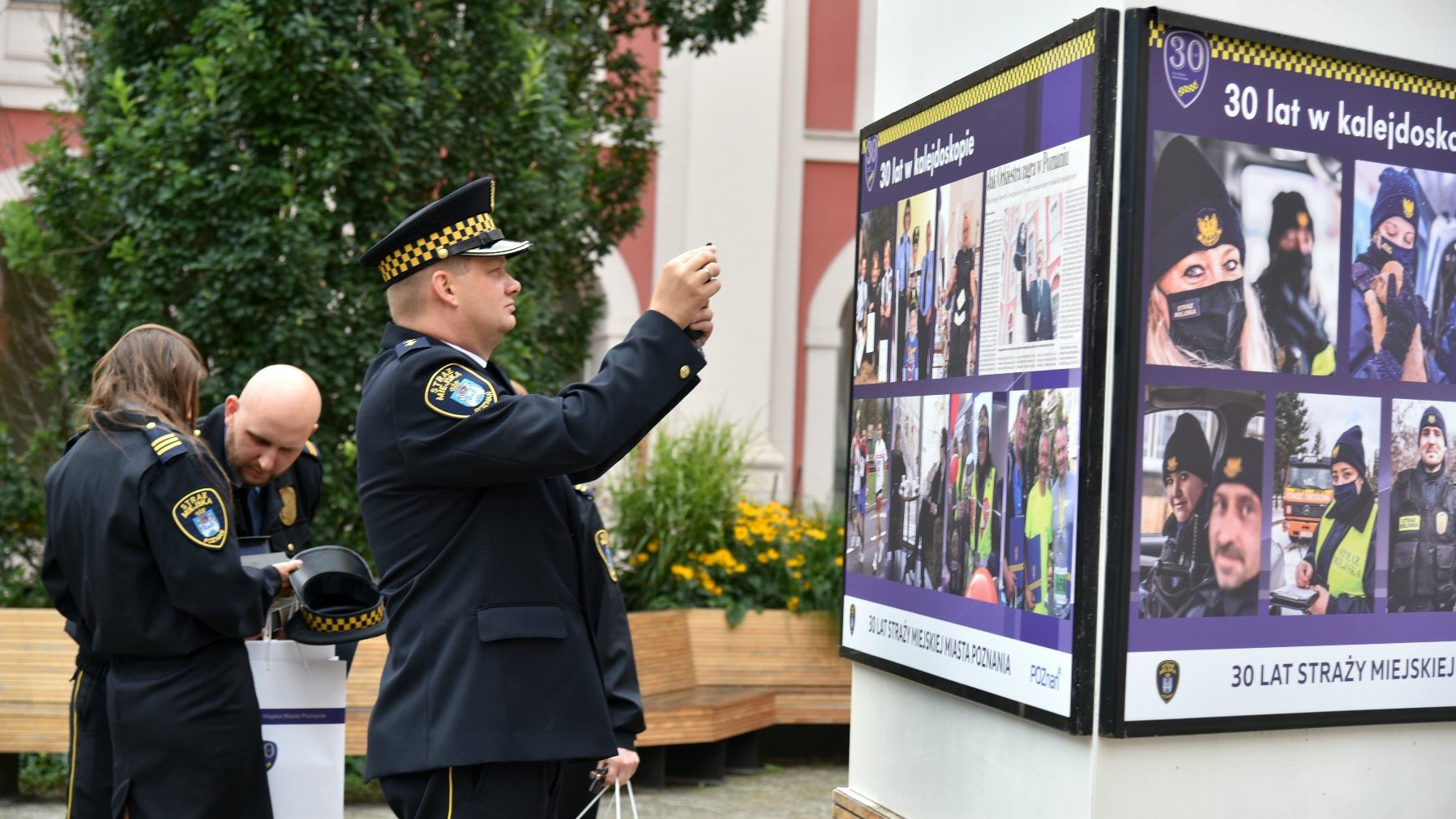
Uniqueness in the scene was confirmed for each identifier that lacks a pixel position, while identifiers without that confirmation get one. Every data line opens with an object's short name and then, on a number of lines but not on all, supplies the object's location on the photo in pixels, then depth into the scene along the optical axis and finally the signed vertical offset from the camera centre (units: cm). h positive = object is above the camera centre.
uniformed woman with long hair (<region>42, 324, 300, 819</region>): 354 -52
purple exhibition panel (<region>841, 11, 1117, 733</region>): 265 +9
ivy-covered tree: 671 +114
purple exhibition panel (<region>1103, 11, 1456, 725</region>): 261 +9
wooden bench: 649 -134
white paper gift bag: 369 -81
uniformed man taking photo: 260 -20
